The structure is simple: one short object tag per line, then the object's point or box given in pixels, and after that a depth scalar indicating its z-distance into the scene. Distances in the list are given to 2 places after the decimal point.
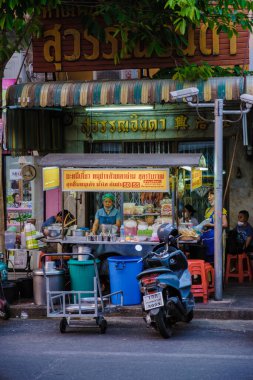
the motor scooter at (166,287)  9.17
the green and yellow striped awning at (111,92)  12.50
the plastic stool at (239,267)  13.86
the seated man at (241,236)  13.94
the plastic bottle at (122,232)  12.25
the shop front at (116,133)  14.86
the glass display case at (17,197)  16.83
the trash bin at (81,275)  11.28
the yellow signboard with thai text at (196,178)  12.50
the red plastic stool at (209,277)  11.82
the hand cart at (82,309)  9.68
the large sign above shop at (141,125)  15.28
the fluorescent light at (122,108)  14.99
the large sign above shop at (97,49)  13.27
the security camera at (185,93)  11.51
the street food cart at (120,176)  11.73
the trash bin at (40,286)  11.22
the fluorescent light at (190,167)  12.05
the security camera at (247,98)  11.46
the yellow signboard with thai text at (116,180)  11.81
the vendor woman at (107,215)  12.59
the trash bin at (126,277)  11.31
